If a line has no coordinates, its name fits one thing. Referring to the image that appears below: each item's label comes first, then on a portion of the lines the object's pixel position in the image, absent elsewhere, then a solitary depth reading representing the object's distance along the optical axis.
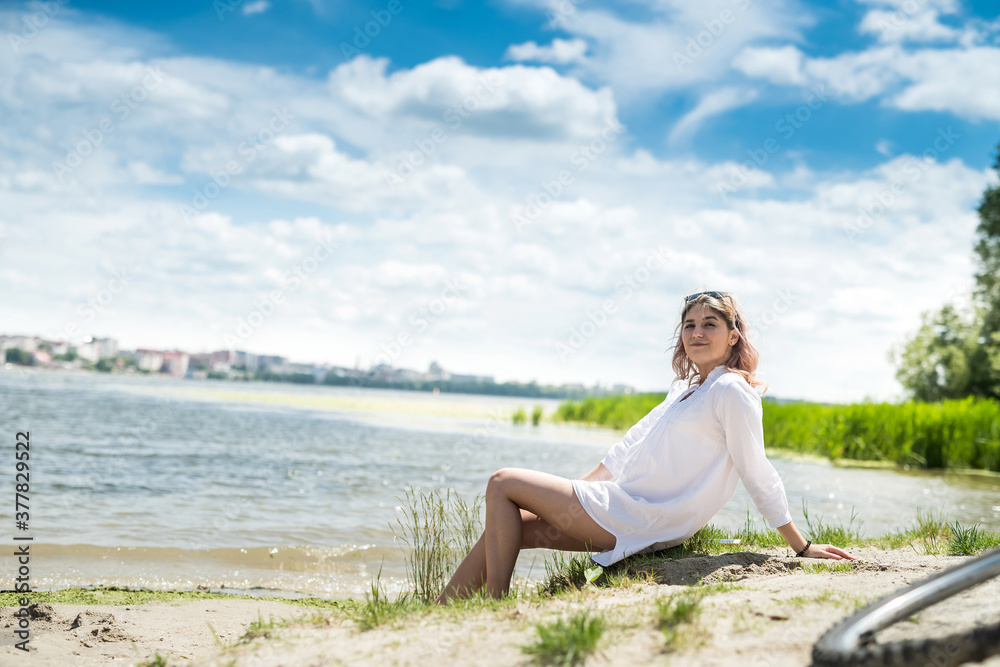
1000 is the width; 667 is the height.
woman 3.61
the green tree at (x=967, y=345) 25.48
